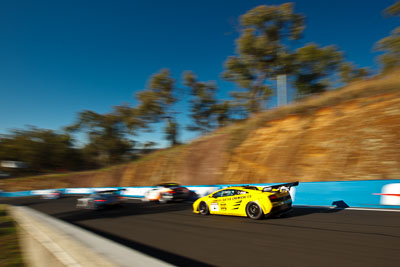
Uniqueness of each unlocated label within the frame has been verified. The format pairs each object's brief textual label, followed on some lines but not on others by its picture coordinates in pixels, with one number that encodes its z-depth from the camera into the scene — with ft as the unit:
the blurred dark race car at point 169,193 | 51.01
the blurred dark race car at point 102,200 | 45.93
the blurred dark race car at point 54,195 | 94.04
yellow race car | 26.63
